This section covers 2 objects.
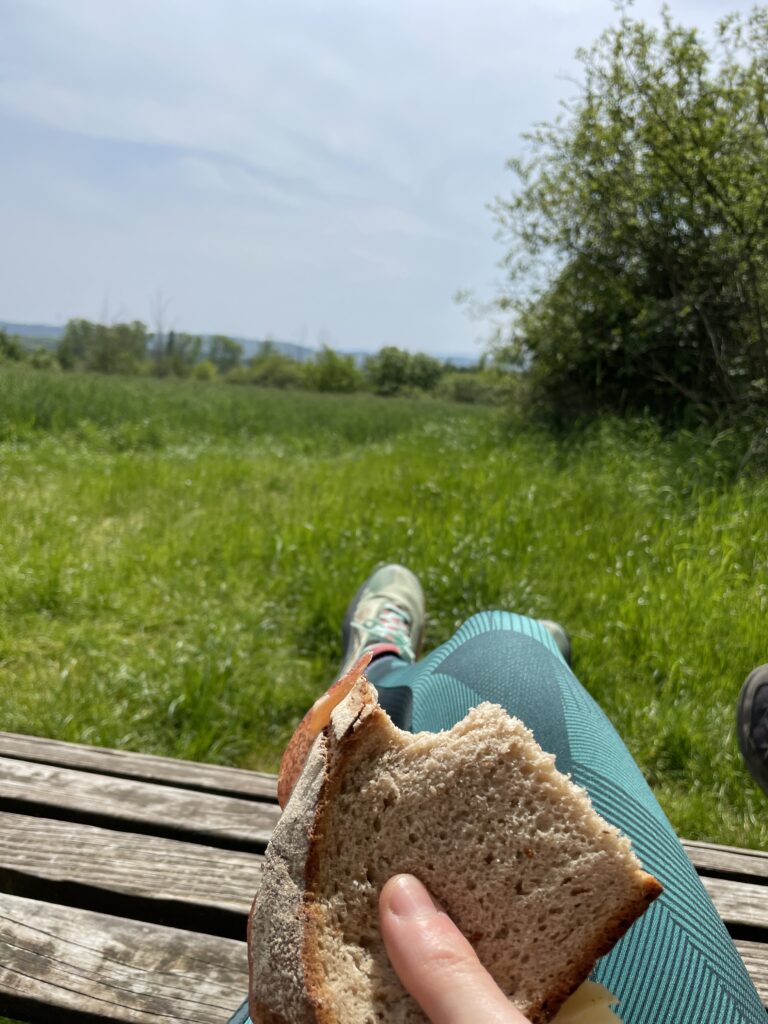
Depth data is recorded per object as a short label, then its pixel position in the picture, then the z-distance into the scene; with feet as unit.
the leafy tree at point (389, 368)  208.85
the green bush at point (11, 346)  150.10
